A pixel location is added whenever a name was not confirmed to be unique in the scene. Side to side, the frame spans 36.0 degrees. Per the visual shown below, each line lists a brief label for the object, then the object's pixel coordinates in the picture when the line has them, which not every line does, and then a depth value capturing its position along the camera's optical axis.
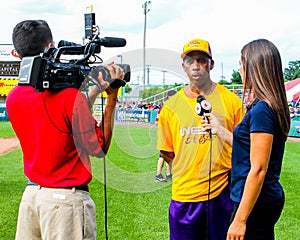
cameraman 2.58
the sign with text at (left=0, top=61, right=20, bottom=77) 36.15
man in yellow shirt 3.39
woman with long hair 2.58
